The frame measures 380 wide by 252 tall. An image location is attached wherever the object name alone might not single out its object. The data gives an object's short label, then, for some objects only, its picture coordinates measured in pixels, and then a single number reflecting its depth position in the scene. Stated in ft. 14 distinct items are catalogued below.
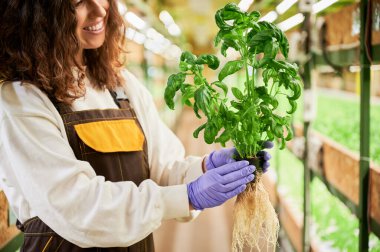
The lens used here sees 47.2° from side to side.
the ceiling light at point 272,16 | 13.64
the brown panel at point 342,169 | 8.50
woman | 4.98
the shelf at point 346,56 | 6.91
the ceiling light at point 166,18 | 26.81
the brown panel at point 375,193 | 7.00
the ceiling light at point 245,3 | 14.24
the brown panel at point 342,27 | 8.75
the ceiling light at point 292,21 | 11.34
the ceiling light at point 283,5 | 10.80
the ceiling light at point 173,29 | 34.69
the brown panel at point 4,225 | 7.06
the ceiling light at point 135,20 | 17.42
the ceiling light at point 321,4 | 8.76
